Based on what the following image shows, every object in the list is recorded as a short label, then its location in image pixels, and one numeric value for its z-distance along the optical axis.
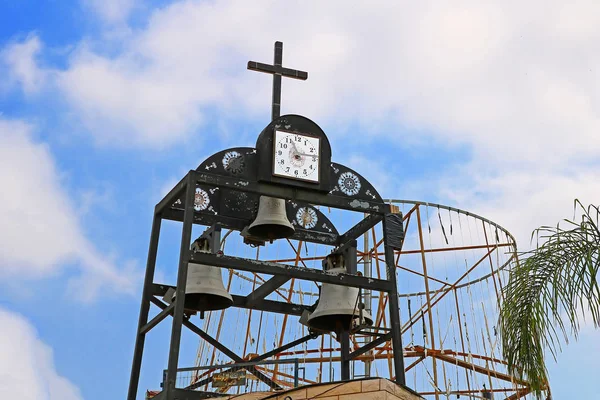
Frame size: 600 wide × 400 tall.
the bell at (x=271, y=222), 17.55
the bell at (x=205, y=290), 16.65
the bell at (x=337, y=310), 17.67
